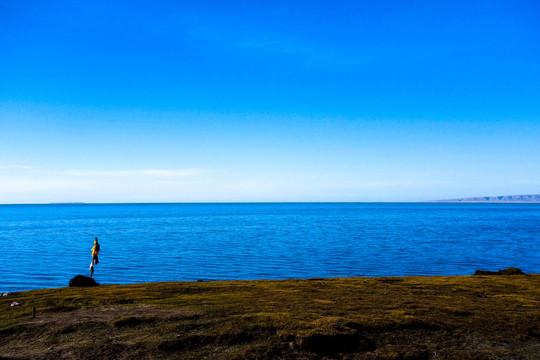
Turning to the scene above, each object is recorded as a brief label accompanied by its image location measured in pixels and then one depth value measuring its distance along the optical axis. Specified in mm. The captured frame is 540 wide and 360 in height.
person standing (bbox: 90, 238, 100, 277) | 31659
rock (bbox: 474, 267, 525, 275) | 36719
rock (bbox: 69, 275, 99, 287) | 29531
